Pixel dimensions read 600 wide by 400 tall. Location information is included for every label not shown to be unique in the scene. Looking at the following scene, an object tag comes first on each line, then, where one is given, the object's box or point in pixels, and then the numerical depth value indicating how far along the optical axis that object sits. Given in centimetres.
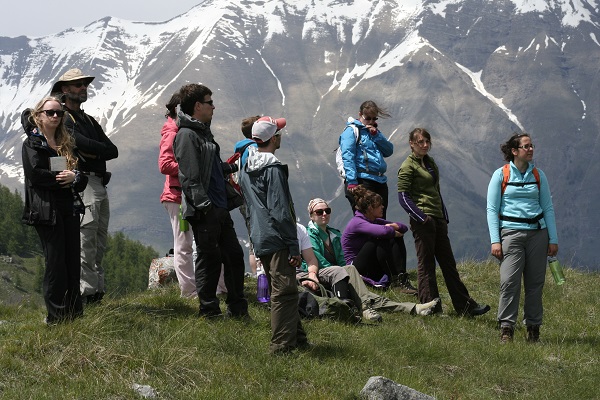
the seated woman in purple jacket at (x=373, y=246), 1466
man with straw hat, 1123
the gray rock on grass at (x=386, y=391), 794
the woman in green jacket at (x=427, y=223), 1315
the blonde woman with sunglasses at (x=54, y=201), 934
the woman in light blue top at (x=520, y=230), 1176
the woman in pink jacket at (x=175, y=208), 1253
